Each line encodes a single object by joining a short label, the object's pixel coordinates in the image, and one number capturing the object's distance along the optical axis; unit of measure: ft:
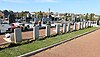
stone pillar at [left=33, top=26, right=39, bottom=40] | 15.14
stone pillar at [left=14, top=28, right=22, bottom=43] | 12.63
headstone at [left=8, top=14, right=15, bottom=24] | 55.74
